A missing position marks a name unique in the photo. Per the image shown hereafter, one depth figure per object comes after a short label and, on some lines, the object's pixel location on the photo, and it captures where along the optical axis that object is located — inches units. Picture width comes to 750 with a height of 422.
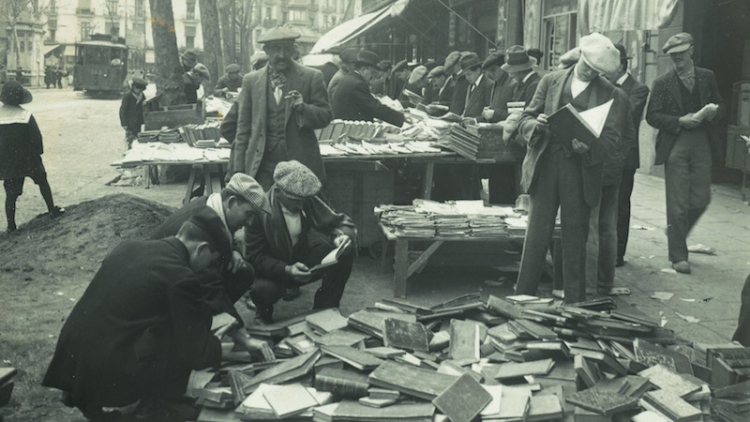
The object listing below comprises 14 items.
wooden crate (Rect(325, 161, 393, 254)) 344.8
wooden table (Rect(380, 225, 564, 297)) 290.5
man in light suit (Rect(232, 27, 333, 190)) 295.7
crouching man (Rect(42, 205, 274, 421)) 175.3
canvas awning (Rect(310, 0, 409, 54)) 986.1
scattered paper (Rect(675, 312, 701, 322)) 265.1
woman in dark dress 393.4
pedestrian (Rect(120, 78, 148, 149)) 625.9
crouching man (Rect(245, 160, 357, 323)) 246.1
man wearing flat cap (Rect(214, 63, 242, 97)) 879.1
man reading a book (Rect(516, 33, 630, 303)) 249.1
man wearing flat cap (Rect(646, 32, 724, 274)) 318.3
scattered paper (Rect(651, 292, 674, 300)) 289.2
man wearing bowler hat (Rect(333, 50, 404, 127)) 395.5
